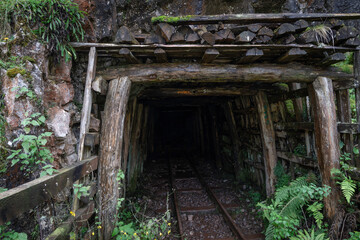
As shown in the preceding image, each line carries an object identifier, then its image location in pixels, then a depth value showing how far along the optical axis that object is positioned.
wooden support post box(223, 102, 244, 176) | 6.53
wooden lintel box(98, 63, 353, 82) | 3.50
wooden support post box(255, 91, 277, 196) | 4.89
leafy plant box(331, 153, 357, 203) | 2.97
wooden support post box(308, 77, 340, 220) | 3.44
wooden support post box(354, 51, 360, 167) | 3.55
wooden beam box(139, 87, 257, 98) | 4.94
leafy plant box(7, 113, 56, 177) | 2.13
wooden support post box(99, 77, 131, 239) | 3.17
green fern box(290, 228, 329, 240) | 2.96
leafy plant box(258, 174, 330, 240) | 3.24
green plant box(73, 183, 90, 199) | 2.10
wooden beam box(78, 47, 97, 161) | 3.05
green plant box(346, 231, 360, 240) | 2.92
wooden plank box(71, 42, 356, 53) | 3.06
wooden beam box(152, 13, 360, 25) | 3.09
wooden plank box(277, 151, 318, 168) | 3.90
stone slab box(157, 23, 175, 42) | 3.00
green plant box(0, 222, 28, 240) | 1.77
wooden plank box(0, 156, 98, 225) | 1.37
